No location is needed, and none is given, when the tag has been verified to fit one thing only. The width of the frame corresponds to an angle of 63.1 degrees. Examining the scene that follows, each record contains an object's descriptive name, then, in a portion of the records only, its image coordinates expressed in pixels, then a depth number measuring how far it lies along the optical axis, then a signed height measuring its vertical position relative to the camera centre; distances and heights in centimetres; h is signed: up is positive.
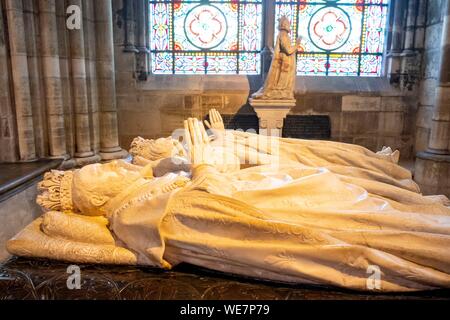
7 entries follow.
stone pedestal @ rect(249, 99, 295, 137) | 598 -43
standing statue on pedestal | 573 +25
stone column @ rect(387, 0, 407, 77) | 686 +92
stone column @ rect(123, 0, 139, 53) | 670 +110
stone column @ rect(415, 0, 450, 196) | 518 -69
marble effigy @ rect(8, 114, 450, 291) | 146 -61
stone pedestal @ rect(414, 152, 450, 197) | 522 -122
